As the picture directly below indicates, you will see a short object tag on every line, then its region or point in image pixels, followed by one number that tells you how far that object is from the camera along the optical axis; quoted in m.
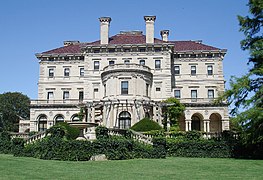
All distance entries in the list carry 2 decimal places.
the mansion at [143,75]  47.16
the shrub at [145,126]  30.23
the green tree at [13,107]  70.06
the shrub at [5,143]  24.72
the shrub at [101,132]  20.80
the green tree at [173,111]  42.85
